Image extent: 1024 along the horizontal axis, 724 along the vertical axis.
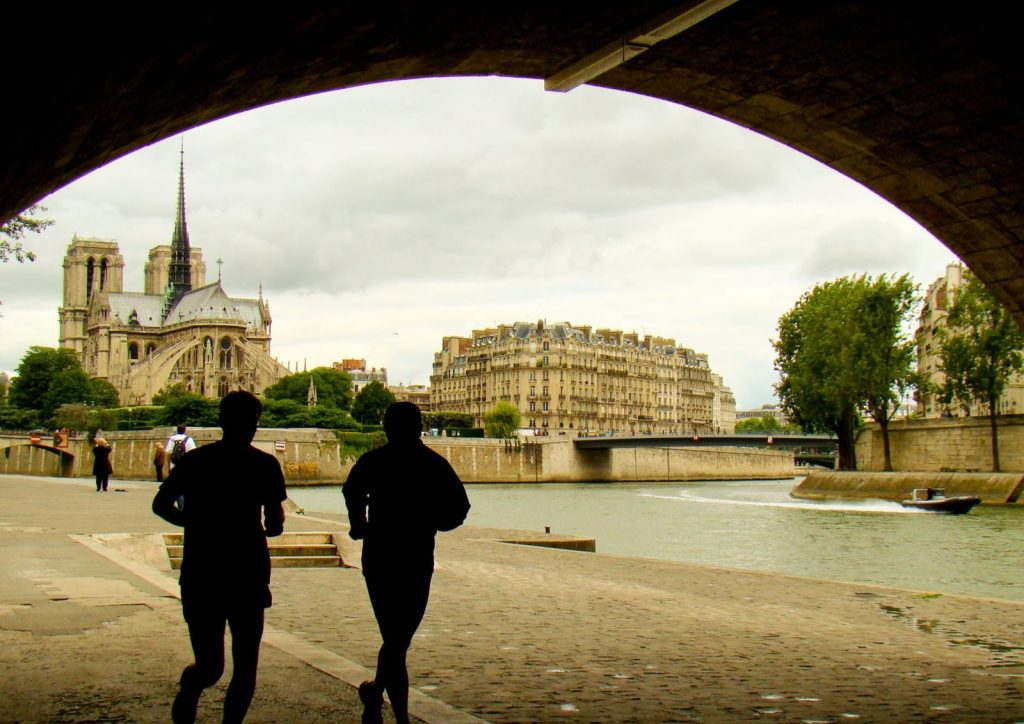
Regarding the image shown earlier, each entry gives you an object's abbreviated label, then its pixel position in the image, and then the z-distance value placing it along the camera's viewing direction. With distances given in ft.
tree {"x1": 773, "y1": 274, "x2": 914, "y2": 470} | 206.59
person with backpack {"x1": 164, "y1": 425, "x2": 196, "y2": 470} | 66.18
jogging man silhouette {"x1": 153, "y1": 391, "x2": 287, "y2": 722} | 17.34
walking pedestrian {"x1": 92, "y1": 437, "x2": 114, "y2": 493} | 104.01
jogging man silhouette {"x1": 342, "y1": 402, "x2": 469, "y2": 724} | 18.49
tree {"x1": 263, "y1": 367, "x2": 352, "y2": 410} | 455.63
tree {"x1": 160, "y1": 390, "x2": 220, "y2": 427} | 363.15
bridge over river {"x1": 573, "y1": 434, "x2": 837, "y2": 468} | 281.54
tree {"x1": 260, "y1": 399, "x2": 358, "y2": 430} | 352.28
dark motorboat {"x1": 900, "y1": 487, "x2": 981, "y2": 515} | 156.87
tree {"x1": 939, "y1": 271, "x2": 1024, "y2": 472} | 189.06
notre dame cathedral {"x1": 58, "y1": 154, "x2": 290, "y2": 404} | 508.53
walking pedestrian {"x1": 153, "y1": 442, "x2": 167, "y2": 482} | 84.53
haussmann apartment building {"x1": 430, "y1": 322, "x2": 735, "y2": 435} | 530.68
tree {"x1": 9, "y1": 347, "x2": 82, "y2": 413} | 463.42
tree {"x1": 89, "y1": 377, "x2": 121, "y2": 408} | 467.93
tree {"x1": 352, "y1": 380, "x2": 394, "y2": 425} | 443.73
